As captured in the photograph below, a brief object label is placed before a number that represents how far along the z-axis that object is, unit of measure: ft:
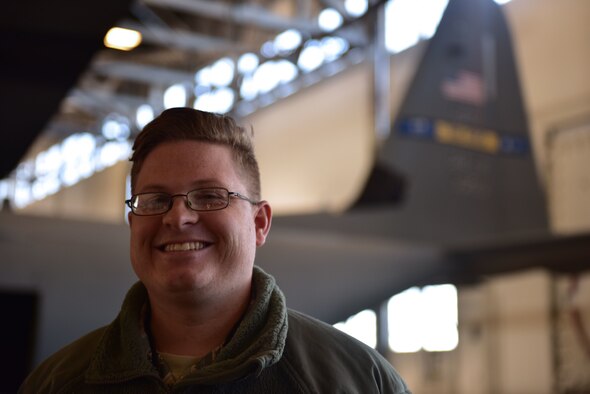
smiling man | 3.79
